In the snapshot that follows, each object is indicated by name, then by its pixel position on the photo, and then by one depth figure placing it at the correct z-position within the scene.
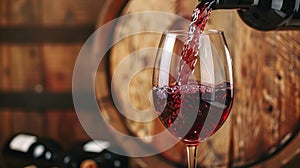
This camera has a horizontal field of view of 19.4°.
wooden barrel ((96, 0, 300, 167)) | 1.27
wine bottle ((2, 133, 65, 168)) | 1.27
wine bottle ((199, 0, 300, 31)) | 0.95
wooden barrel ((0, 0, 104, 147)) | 1.38
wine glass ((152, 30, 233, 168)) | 0.94
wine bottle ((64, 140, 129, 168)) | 1.24
